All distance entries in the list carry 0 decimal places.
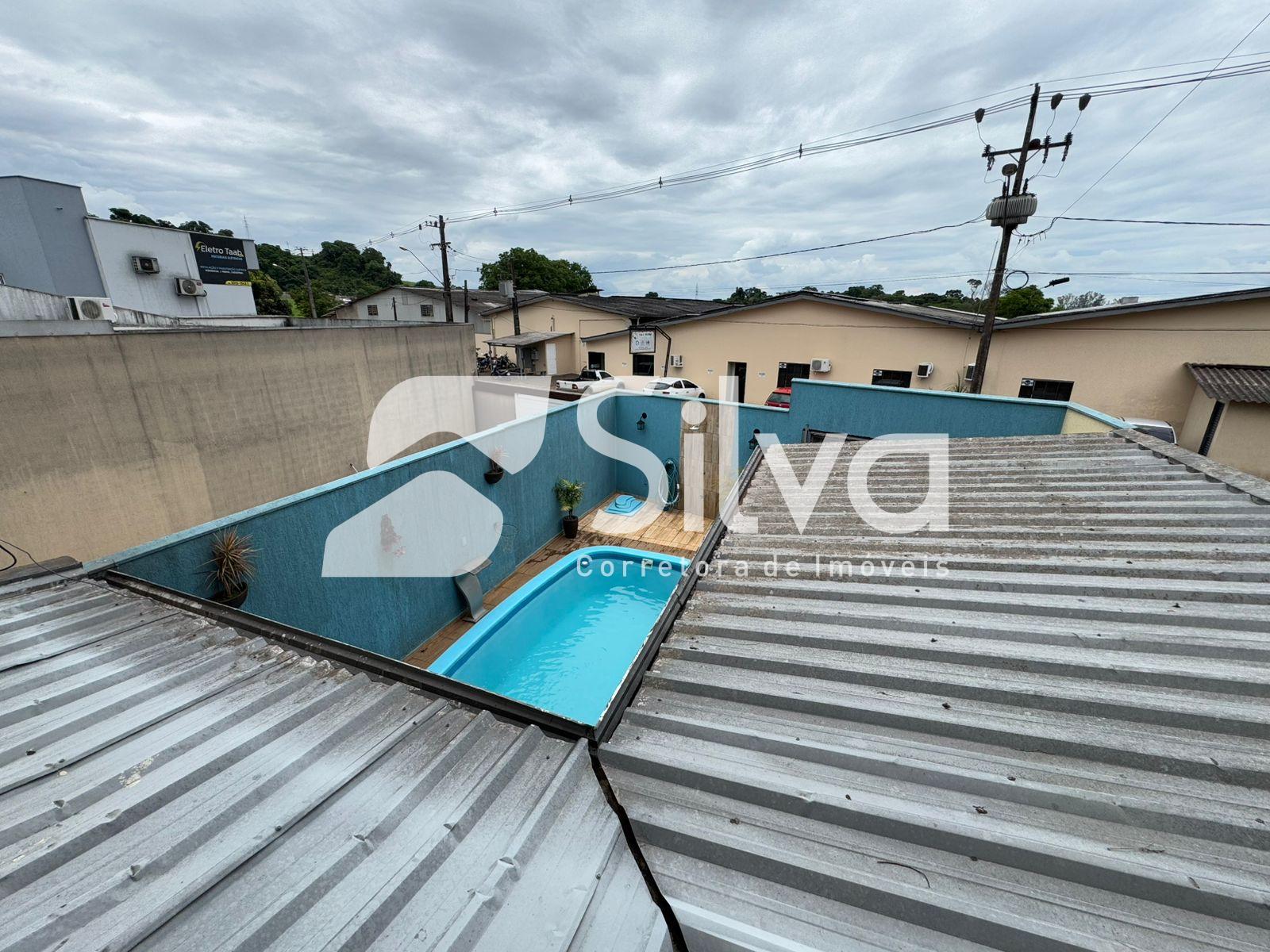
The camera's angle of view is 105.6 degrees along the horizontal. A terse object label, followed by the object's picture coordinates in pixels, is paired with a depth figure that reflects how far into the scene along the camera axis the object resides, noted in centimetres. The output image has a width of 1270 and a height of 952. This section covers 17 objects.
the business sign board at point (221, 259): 1691
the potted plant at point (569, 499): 904
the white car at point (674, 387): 1567
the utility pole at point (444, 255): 1756
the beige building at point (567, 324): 2095
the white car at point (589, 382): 1579
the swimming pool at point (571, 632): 607
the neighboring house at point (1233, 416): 926
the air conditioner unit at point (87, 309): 685
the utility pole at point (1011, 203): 927
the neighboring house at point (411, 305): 3050
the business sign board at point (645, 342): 1831
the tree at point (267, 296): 2552
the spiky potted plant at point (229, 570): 391
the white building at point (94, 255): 1340
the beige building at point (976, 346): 1016
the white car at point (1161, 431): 805
